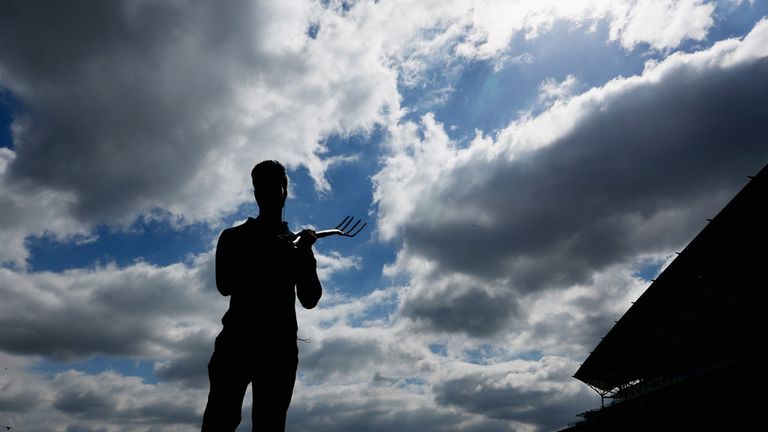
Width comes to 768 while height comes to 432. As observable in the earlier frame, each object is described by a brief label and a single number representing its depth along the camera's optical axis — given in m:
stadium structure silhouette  22.75
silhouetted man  2.45
